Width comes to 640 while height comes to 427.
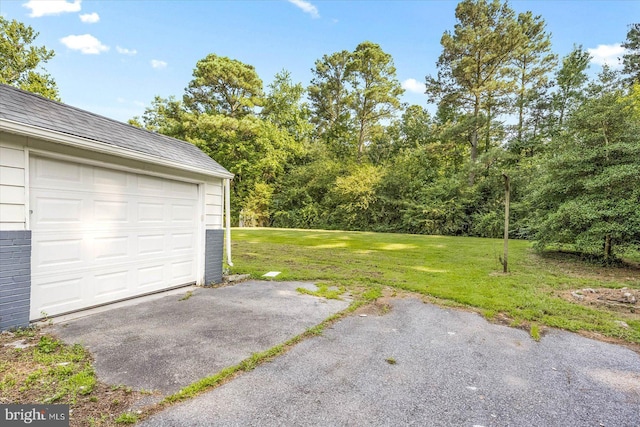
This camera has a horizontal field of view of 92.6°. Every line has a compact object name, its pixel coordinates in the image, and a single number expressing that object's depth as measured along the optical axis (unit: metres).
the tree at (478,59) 15.41
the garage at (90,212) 3.03
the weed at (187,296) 4.40
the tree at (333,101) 21.17
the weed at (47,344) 2.66
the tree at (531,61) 15.86
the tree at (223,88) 19.98
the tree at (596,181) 6.51
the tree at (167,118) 20.58
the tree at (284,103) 23.25
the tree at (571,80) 15.85
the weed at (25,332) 2.91
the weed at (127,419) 1.78
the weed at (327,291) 4.77
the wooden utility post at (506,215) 5.91
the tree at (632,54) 15.98
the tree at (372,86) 19.55
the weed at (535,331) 3.26
